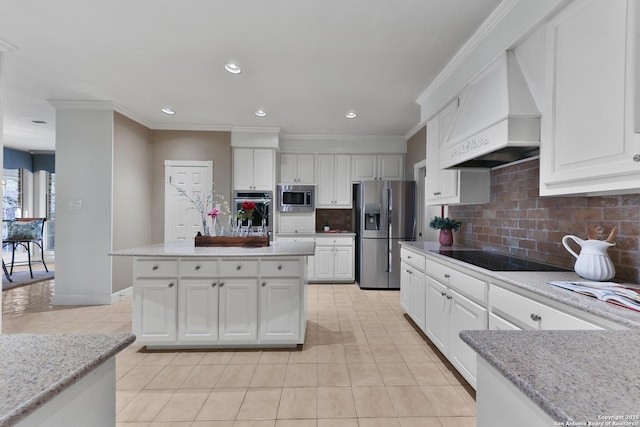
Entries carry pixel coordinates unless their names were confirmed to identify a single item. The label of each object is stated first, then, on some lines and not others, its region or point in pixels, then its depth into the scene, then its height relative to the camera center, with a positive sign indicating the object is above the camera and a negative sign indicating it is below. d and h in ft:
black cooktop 6.10 -1.14
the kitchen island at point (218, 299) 8.48 -2.54
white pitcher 4.79 -0.79
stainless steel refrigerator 15.81 -0.83
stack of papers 3.74 -1.09
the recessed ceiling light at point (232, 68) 9.19 +4.53
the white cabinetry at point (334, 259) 16.81 -2.67
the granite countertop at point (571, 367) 1.70 -1.11
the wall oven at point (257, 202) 16.12 +0.50
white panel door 15.87 +0.56
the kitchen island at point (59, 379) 1.81 -1.17
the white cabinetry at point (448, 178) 9.25 +1.14
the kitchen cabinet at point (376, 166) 17.52 +2.72
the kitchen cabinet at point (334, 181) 17.48 +1.82
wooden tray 10.01 -1.02
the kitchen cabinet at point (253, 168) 16.12 +2.34
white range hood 5.99 +2.07
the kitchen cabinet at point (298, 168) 17.39 +2.56
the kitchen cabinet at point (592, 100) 3.99 +1.75
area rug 15.96 -4.06
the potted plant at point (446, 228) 10.50 -0.54
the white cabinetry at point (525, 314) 4.11 -1.57
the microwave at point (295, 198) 17.01 +0.77
